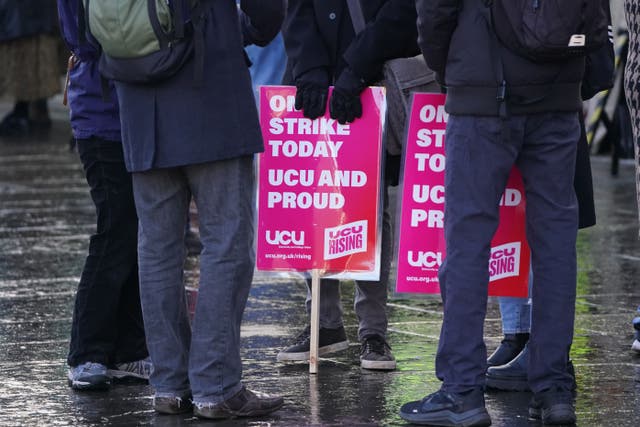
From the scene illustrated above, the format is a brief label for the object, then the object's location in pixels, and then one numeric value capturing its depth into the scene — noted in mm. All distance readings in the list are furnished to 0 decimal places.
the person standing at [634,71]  11669
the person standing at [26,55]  31870
